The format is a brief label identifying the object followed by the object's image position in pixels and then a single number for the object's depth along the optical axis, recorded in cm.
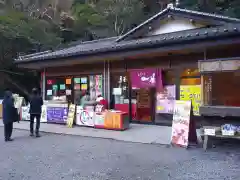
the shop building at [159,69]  605
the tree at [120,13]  1606
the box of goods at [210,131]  521
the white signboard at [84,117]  791
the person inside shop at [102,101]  839
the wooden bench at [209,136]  515
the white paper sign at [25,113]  956
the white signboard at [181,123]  535
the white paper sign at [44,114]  907
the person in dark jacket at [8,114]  642
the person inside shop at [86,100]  853
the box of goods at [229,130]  515
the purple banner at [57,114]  855
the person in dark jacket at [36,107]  684
